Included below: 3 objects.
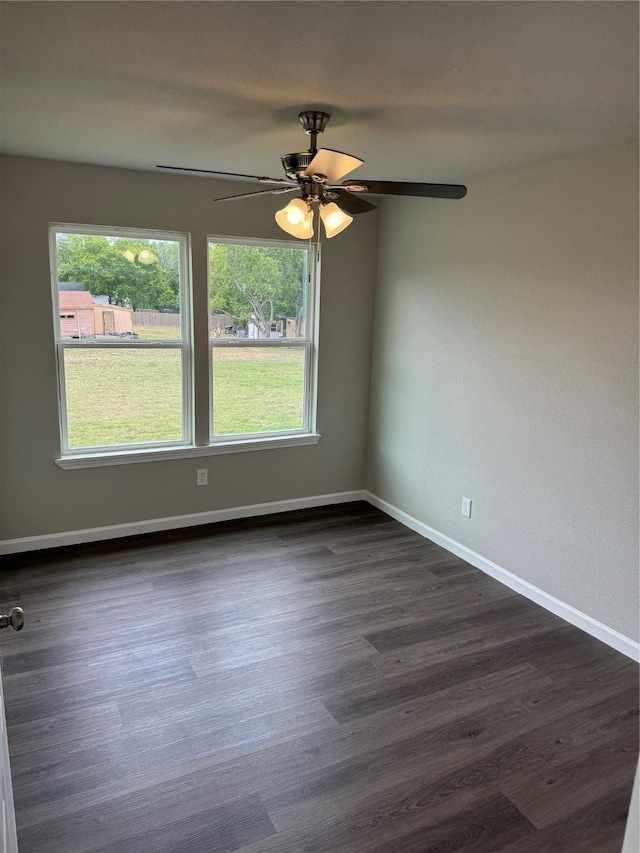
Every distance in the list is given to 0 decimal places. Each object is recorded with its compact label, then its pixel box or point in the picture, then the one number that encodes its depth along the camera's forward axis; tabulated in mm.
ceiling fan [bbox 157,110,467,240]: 2098
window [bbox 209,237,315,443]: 4113
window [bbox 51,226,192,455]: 3656
